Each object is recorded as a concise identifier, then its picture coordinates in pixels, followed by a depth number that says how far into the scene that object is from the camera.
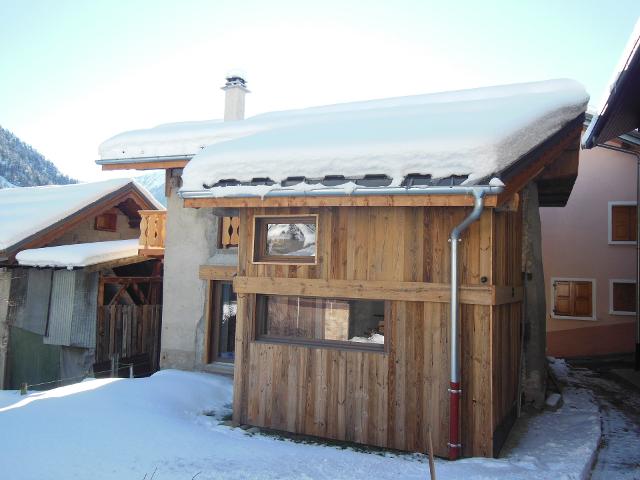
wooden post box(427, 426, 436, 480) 3.01
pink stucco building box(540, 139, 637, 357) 14.47
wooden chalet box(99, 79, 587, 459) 5.74
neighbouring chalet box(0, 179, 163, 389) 13.80
